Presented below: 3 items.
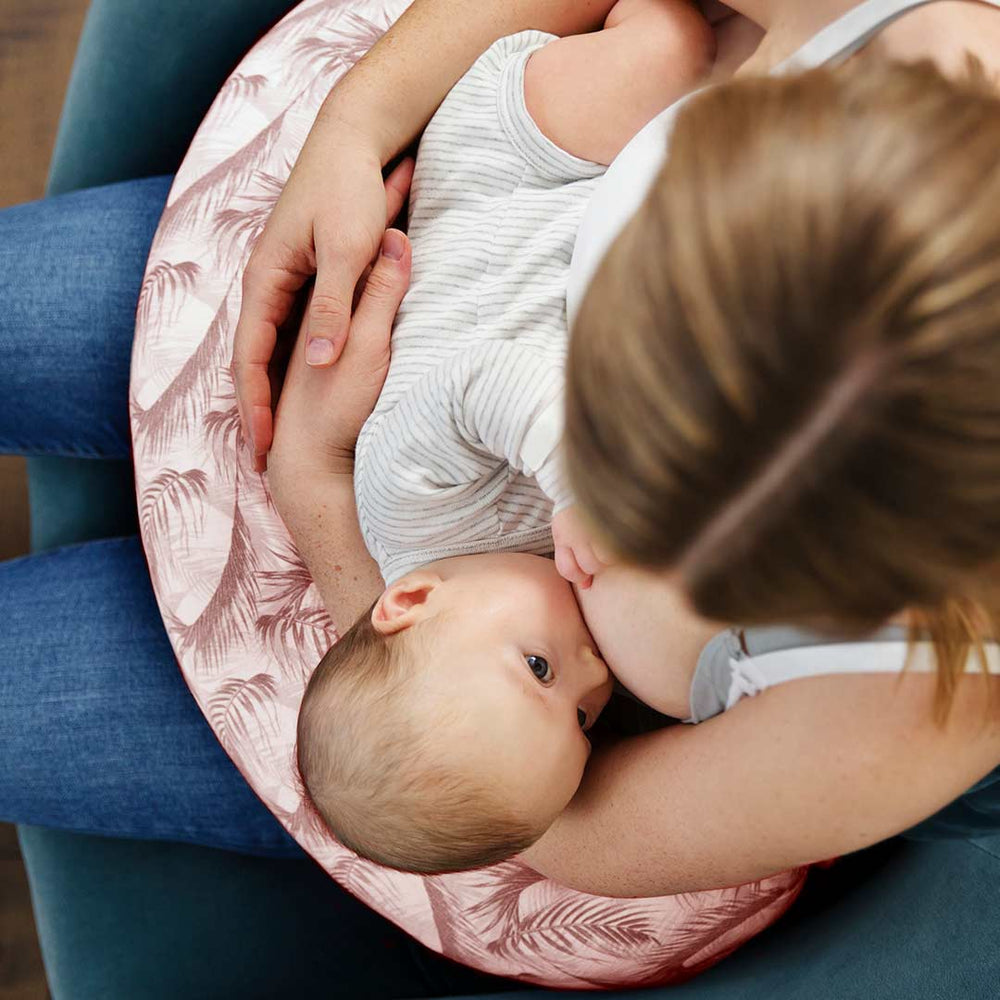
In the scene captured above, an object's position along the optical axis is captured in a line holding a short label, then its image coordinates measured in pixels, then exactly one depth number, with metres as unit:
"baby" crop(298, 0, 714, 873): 0.72
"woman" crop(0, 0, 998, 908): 0.63
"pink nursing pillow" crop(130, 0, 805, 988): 0.92
